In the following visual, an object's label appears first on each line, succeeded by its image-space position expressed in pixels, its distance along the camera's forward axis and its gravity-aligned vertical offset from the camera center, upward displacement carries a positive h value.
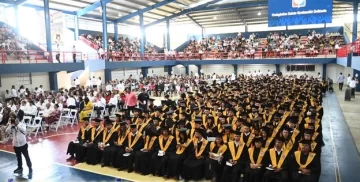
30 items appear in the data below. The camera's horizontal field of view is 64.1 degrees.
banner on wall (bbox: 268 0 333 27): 15.84 +3.36
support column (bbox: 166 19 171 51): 32.12 +5.07
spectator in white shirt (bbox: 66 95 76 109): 13.16 -1.23
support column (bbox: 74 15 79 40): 24.77 +4.28
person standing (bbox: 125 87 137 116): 13.71 -1.27
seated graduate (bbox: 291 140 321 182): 5.76 -1.91
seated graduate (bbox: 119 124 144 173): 7.45 -1.94
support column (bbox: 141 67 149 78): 30.32 +0.34
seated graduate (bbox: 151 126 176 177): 7.13 -1.96
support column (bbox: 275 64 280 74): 30.22 +0.36
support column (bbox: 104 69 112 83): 25.97 +0.00
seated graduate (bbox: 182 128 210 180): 6.81 -2.08
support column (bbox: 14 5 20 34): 20.45 +4.30
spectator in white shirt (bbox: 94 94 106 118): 13.51 -1.39
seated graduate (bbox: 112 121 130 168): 7.61 -1.86
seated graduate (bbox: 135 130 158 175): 7.26 -2.14
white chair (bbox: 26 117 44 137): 10.86 -1.91
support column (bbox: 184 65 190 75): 35.31 +0.41
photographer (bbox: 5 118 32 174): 7.07 -1.50
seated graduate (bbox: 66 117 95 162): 8.18 -1.95
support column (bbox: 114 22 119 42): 28.91 +4.46
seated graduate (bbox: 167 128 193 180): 6.97 -2.04
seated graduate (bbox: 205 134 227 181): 6.57 -2.00
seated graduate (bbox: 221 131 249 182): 6.37 -1.99
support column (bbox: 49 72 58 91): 20.66 -0.28
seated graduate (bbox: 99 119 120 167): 7.75 -1.89
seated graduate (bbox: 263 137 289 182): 5.95 -1.96
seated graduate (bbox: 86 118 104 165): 7.98 -2.10
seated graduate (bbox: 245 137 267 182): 6.13 -1.98
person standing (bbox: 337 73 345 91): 23.08 -0.85
